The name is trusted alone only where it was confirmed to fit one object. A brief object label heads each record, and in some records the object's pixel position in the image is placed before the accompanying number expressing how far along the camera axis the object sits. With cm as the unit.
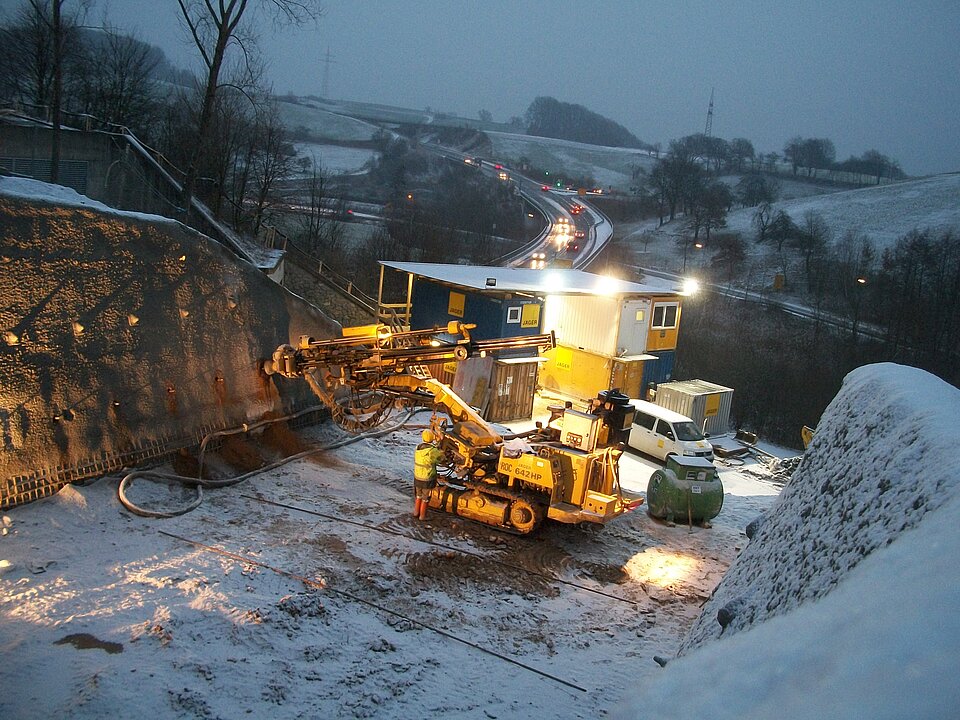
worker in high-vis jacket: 1345
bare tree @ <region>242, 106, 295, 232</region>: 3544
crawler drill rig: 1292
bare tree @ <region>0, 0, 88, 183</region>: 2320
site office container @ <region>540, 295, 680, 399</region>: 2489
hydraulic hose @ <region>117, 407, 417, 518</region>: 1180
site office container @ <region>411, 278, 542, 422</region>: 2128
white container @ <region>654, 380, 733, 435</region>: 2388
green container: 1473
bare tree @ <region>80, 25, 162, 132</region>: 3547
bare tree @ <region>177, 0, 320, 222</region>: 2303
